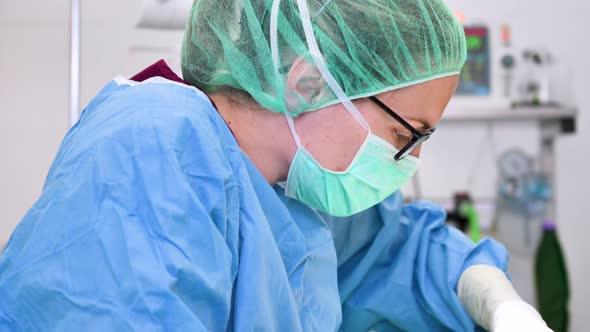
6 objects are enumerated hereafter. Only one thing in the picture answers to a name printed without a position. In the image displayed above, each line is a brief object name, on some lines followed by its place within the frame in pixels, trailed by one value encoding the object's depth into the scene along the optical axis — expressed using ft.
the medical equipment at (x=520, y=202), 10.11
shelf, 9.39
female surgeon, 2.27
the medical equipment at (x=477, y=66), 10.18
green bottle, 9.61
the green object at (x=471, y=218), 9.32
